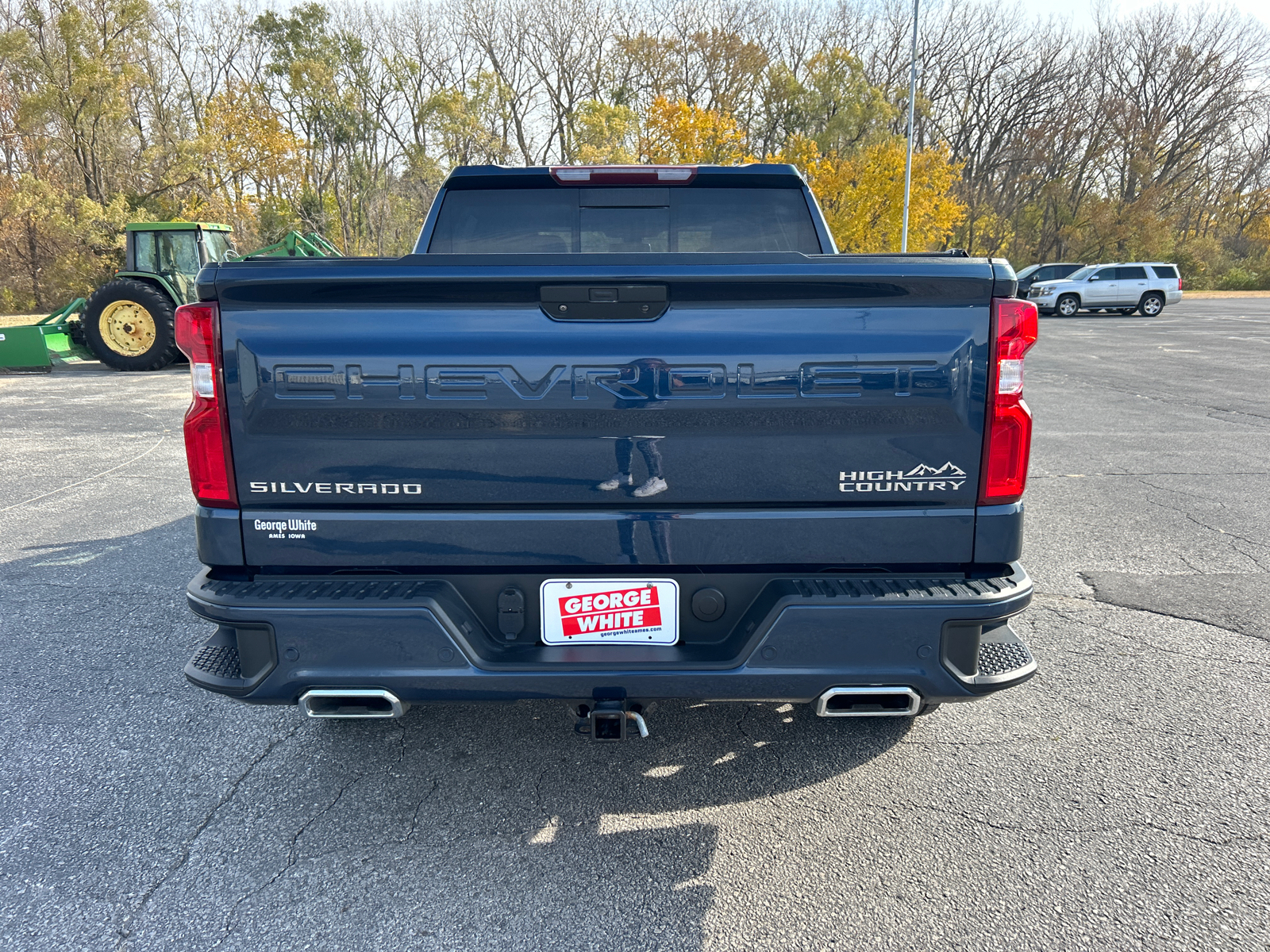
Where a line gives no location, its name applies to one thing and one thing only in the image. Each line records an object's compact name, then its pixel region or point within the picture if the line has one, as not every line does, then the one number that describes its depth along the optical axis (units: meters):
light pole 27.00
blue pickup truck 2.13
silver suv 30.41
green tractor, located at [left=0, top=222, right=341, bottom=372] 15.09
